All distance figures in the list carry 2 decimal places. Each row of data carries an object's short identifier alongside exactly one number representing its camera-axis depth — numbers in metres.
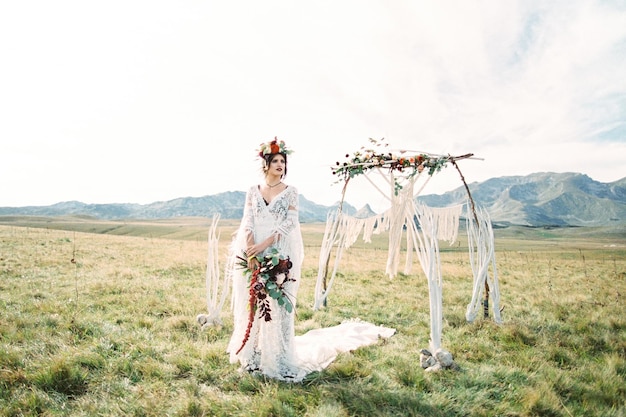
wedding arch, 5.08
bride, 4.28
